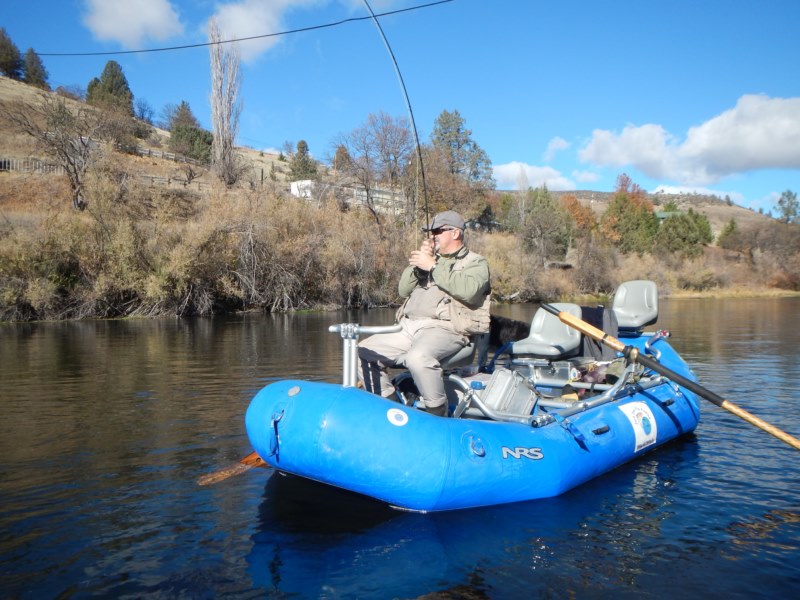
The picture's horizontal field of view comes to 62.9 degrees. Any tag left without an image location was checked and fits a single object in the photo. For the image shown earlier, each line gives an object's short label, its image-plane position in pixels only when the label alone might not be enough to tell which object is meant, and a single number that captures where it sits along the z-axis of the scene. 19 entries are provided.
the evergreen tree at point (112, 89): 60.57
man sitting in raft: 5.08
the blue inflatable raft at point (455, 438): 4.32
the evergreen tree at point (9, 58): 67.31
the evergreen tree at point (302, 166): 58.61
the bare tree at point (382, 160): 46.12
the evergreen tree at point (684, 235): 60.75
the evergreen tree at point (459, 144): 60.88
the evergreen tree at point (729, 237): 65.25
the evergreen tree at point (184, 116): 71.19
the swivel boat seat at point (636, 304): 7.95
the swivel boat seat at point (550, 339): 6.84
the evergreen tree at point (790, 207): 69.56
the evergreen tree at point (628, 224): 63.53
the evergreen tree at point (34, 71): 68.12
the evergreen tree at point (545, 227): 56.16
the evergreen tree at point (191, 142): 58.47
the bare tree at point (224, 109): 42.59
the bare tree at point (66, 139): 35.09
